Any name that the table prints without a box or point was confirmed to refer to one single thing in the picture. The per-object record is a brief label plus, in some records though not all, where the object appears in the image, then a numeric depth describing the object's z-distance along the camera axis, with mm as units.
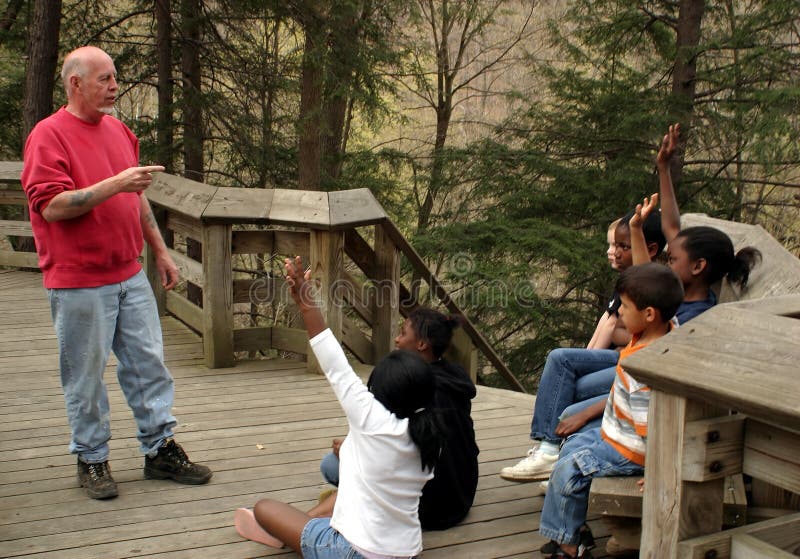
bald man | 3084
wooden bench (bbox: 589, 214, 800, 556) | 2492
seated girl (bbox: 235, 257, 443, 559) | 2525
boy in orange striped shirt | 2580
